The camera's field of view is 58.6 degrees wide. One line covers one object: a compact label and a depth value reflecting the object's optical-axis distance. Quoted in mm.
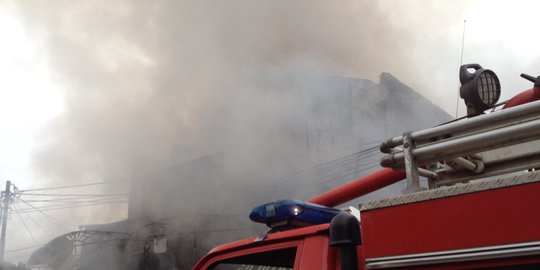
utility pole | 15094
